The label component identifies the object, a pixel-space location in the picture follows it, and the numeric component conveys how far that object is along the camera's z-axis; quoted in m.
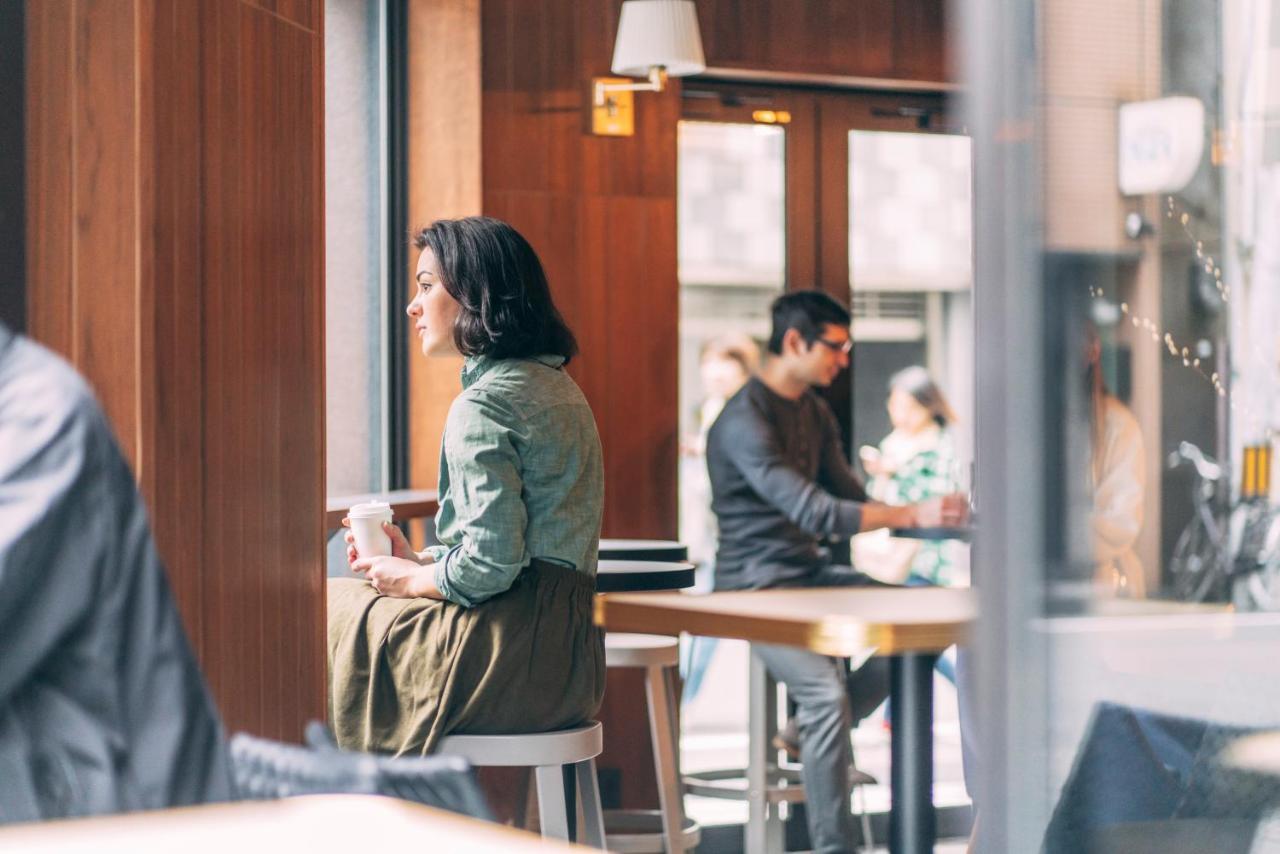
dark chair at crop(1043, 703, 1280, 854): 1.85
